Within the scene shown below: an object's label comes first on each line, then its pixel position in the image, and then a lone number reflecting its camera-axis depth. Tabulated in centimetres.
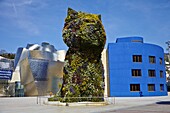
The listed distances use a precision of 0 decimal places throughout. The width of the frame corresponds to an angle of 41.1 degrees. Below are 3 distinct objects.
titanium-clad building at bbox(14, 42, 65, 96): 5059
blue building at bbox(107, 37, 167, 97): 4191
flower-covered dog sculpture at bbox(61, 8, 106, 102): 2069
